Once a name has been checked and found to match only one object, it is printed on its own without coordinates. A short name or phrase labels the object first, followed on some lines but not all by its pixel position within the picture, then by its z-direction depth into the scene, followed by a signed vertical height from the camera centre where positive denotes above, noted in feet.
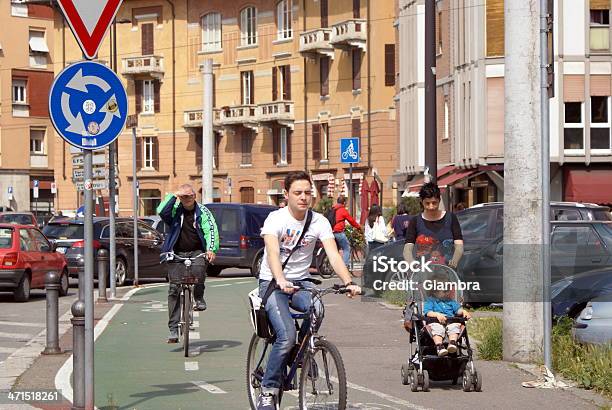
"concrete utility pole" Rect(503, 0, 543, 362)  44.24 +0.57
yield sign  31.71 +4.59
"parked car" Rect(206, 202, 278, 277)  113.60 -2.25
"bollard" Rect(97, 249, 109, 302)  77.66 -3.72
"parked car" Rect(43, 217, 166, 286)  98.94 -2.59
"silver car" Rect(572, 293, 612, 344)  42.52 -3.82
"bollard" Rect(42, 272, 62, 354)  48.78 -3.78
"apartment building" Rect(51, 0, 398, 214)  201.26 +19.84
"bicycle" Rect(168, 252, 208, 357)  48.62 -2.94
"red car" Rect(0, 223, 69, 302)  78.54 -2.98
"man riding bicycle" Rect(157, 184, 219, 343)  49.55 -1.00
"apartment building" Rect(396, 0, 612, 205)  133.39 +11.05
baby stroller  38.45 -4.26
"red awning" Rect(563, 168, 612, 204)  134.10 +2.15
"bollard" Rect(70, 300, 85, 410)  31.86 -3.69
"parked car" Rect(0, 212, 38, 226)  158.40 -0.83
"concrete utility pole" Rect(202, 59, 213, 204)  176.65 +9.46
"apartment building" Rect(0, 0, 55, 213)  272.92 +21.64
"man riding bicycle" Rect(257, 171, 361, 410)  30.50 -1.30
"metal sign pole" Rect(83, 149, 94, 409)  31.19 -1.75
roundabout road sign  31.68 +2.55
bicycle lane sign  108.06 +4.67
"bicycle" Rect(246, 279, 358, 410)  28.96 -3.55
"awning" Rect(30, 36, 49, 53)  279.08 +35.16
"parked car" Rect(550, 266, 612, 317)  48.39 -3.16
